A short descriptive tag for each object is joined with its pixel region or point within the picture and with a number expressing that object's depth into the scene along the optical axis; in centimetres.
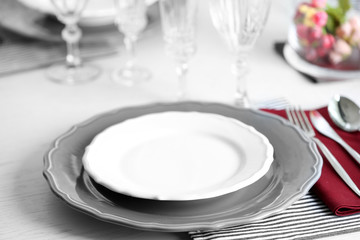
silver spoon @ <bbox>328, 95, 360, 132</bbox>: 118
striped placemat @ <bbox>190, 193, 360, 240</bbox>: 99
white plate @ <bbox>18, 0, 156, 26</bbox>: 149
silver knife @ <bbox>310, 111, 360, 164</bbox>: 112
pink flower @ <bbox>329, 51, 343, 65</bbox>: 139
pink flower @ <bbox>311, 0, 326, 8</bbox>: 143
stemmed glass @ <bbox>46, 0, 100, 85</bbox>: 137
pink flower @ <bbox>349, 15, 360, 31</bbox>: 138
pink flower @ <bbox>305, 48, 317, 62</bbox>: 142
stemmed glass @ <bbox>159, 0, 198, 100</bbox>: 126
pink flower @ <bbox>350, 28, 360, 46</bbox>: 139
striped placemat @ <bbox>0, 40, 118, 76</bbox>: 144
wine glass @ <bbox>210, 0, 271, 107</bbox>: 120
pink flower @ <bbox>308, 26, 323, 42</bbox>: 139
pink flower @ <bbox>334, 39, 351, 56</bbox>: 139
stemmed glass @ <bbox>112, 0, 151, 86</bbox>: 137
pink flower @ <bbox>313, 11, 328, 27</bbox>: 139
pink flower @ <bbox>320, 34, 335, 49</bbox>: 139
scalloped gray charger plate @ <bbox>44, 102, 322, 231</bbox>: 97
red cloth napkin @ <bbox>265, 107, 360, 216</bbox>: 102
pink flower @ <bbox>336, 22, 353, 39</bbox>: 139
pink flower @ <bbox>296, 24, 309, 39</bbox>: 141
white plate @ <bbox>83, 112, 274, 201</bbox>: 102
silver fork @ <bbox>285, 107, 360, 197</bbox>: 106
